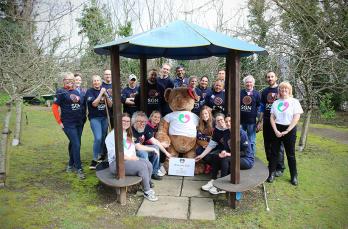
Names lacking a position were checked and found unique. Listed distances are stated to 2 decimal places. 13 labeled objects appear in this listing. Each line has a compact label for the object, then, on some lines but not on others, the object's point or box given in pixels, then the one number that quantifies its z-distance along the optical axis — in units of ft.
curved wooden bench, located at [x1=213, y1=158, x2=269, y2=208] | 14.39
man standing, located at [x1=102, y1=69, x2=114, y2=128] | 20.31
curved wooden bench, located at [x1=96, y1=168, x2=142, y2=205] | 14.53
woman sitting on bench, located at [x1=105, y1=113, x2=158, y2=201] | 15.52
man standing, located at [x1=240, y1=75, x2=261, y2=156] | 19.74
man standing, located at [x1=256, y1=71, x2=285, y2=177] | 18.62
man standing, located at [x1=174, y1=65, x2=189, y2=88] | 22.27
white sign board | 18.49
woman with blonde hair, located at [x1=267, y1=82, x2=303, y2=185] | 17.13
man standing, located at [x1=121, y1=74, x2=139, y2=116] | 21.53
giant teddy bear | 19.36
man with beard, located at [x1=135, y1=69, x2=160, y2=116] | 21.39
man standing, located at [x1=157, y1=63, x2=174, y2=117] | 21.53
